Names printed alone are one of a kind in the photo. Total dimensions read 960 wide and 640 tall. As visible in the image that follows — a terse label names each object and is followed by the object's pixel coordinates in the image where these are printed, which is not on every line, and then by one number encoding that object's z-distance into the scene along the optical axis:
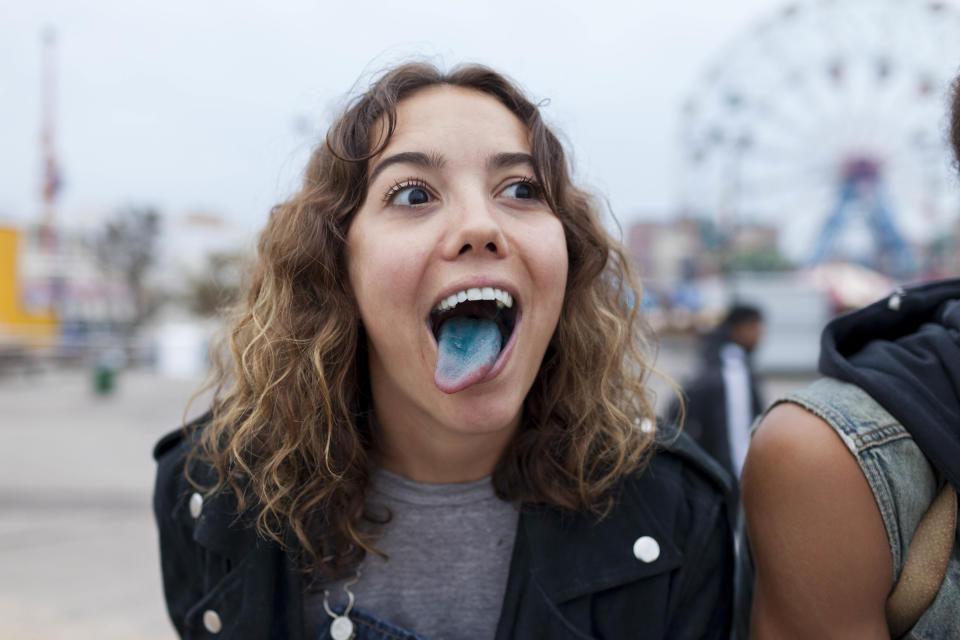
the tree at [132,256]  36.09
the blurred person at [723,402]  4.76
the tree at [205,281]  34.91
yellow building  21.12
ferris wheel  21.20
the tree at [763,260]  47.16
